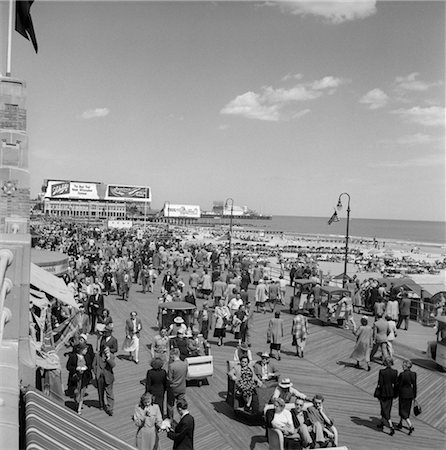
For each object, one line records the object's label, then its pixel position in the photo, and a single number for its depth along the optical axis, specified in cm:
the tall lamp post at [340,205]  2169
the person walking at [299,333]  1153
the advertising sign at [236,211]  16212
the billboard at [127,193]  11512
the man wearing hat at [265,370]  830
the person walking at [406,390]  771
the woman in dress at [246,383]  783
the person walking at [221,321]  1238
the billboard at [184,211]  12262
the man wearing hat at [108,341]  874
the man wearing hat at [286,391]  727
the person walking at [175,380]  761
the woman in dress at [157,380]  744
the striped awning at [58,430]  350
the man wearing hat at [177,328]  1034
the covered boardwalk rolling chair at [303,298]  1652
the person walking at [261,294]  1655
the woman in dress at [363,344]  1079
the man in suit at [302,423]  637
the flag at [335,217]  2309
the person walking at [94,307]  1309
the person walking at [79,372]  808
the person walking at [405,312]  1480
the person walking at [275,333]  1106
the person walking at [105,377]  812
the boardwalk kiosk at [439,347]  1096
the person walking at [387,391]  777
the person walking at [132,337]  1076
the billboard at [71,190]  11369
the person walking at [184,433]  560
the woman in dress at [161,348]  883
